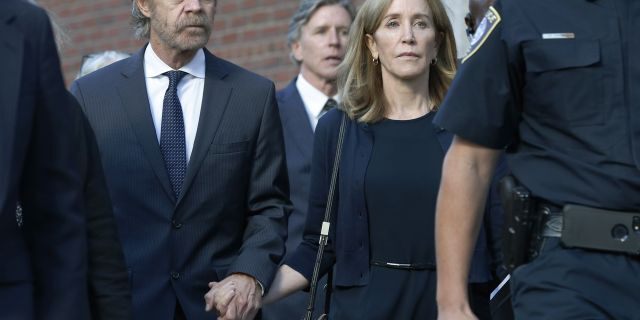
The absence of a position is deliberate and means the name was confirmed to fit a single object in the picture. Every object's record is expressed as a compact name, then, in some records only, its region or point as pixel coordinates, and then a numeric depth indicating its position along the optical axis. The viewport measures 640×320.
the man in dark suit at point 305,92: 13.02
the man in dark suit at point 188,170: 10.11
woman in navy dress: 9.94
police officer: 7.19
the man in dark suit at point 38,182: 6.75
